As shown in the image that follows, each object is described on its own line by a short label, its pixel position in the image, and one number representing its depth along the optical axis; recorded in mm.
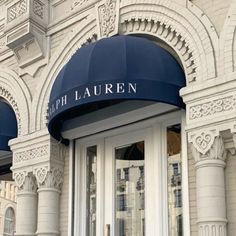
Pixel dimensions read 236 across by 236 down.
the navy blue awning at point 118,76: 8148
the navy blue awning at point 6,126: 10883
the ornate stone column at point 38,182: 9766
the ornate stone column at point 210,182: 7324
